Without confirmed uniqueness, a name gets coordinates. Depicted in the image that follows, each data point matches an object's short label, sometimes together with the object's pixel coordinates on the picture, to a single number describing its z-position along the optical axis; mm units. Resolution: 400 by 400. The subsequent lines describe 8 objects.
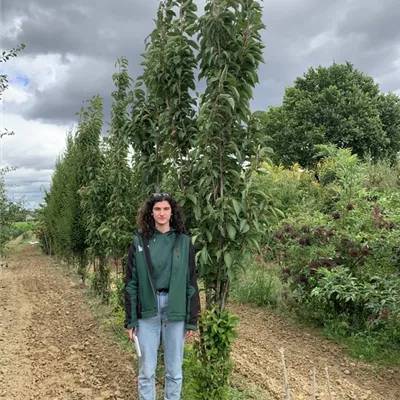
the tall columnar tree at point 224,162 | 3158
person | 3055
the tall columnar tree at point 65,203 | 10922
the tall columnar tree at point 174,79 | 3572
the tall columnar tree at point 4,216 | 8680
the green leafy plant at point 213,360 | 3285
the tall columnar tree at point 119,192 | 5375
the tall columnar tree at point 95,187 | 7246
